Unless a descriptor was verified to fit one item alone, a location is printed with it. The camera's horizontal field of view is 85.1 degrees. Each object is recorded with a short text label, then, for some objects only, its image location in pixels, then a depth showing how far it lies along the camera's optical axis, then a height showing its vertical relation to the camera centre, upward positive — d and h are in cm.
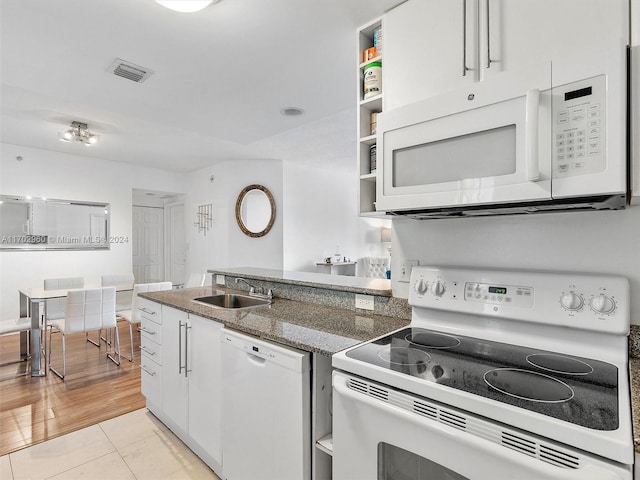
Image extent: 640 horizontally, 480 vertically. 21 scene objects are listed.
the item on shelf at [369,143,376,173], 158 +37
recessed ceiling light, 252 +92
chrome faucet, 230 -39
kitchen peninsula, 131 -47
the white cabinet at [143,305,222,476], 175 -80
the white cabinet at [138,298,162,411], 223 -77
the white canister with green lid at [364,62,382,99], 154 +70
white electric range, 72 -39
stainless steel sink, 240 -46
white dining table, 304 -81
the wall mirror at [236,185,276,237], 537 +41
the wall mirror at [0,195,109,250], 440 +17
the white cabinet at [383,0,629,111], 100 +66
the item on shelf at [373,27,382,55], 156 +88
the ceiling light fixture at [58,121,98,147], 362 +108
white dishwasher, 128 -70
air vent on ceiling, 187 +92
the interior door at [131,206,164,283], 632 -13
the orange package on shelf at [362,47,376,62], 160 +85
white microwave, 88 +27
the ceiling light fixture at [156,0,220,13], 136 +92
